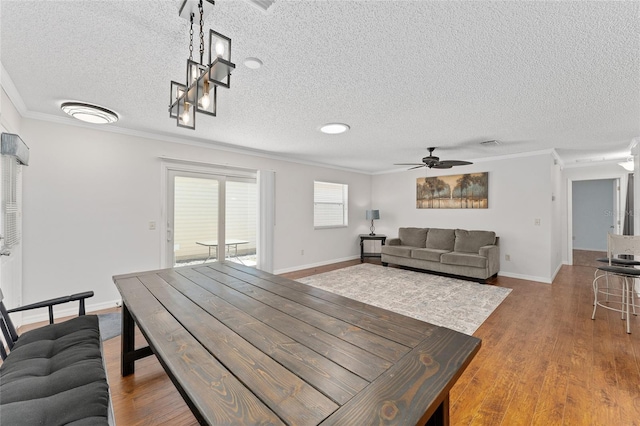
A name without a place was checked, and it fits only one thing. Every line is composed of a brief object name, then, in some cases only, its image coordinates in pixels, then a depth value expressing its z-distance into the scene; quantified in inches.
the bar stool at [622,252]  108.0
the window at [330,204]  246.5
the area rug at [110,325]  107.2
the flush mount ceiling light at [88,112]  106.5
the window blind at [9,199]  91.0
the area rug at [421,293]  125.9
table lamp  275.6
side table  268.4
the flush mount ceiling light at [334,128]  134.3
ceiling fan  168.1
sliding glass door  161.0
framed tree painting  216.4
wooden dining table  27.5
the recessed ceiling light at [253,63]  77.1
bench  39.2
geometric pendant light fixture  53.0
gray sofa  185.2
